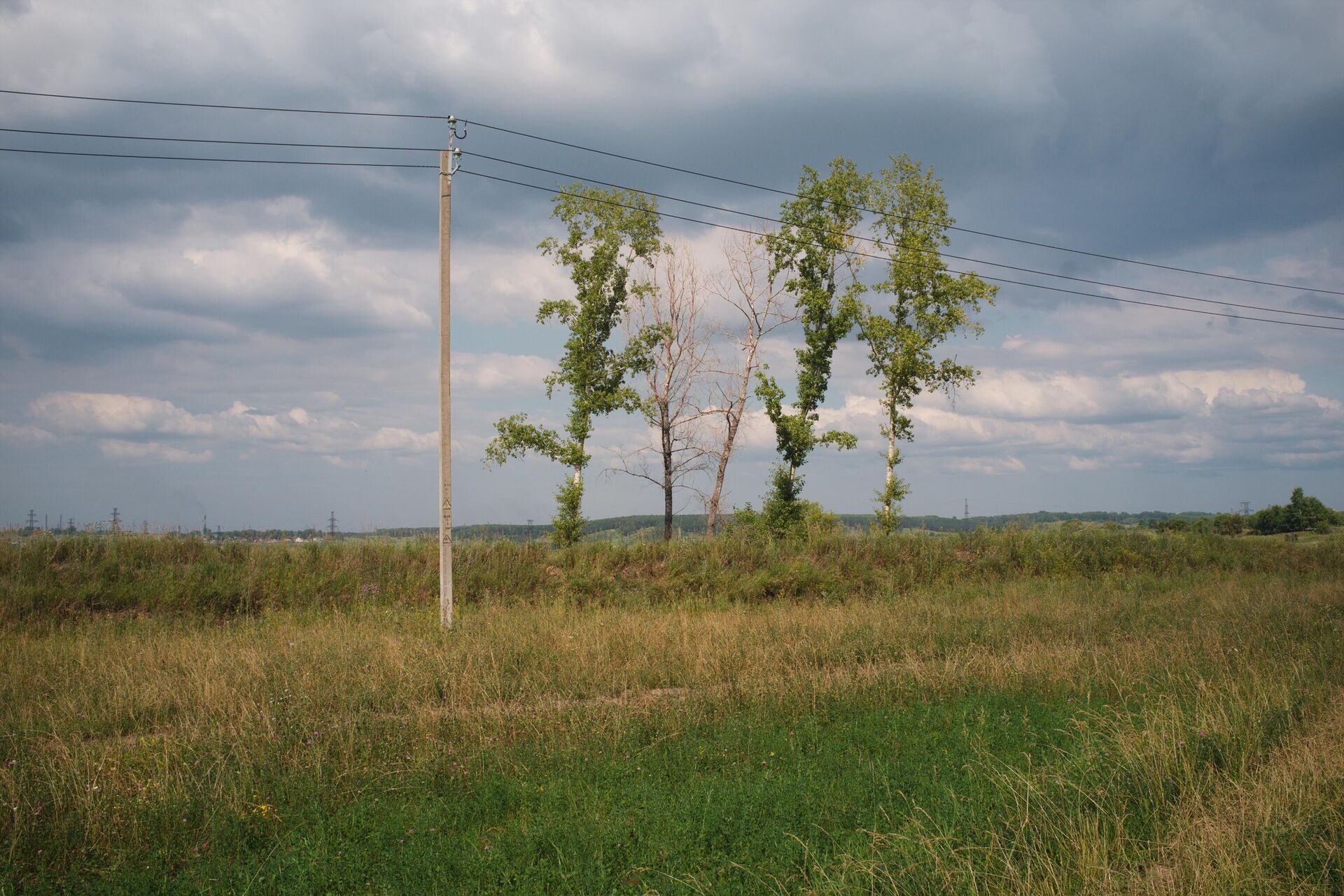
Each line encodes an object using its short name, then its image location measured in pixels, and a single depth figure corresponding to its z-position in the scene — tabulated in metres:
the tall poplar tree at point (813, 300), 31.30
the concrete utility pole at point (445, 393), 14.16
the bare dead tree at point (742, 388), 32.66
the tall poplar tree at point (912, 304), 31.39
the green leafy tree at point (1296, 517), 43.91
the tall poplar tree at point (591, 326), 30.08
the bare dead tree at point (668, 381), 32.50
